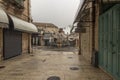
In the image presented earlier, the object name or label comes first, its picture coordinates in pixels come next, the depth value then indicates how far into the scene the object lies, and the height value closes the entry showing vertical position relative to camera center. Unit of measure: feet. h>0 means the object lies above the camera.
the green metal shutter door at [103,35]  10.40 +0.87
